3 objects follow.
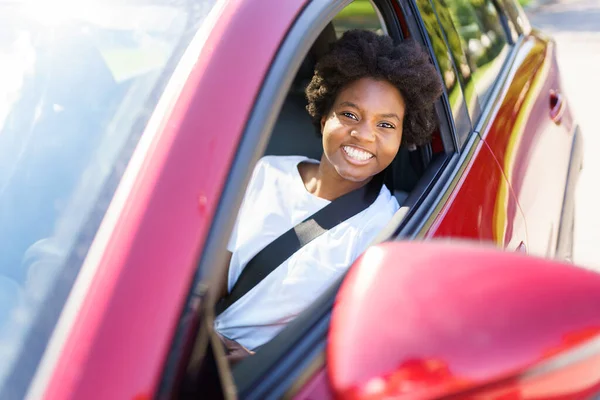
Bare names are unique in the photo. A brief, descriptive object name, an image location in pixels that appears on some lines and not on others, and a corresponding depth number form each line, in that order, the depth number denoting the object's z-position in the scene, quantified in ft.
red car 2.94
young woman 5.35
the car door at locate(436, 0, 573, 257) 6.75
